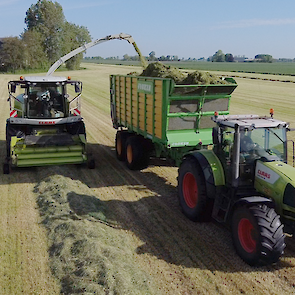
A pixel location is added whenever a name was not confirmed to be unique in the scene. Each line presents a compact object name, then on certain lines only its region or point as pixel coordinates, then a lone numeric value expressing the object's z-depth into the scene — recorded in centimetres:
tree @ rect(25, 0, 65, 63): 6550
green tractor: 505
